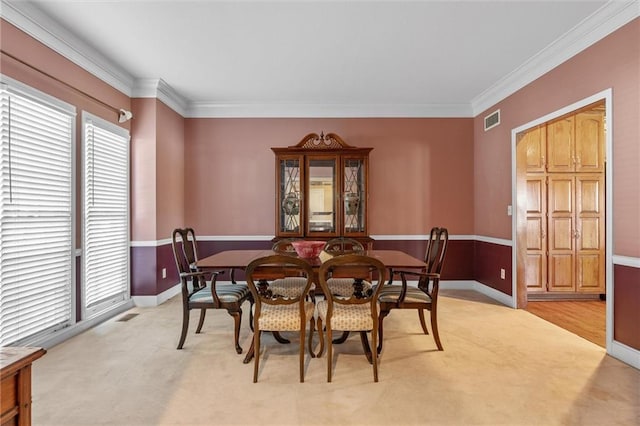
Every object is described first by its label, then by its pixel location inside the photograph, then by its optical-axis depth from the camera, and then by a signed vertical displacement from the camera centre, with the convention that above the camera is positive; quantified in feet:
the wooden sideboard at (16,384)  2.78 -1.44
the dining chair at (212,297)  8.66 -2.18
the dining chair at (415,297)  8.57 -2.13
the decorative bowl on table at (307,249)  9.05 -0.95
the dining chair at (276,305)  7.04 -2.04
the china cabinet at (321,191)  14.29 +0.93
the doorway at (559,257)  13.80 -1.80
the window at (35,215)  7.92 -0.02
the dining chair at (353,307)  7.09 -2.06
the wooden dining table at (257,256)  8.16 -1.23
